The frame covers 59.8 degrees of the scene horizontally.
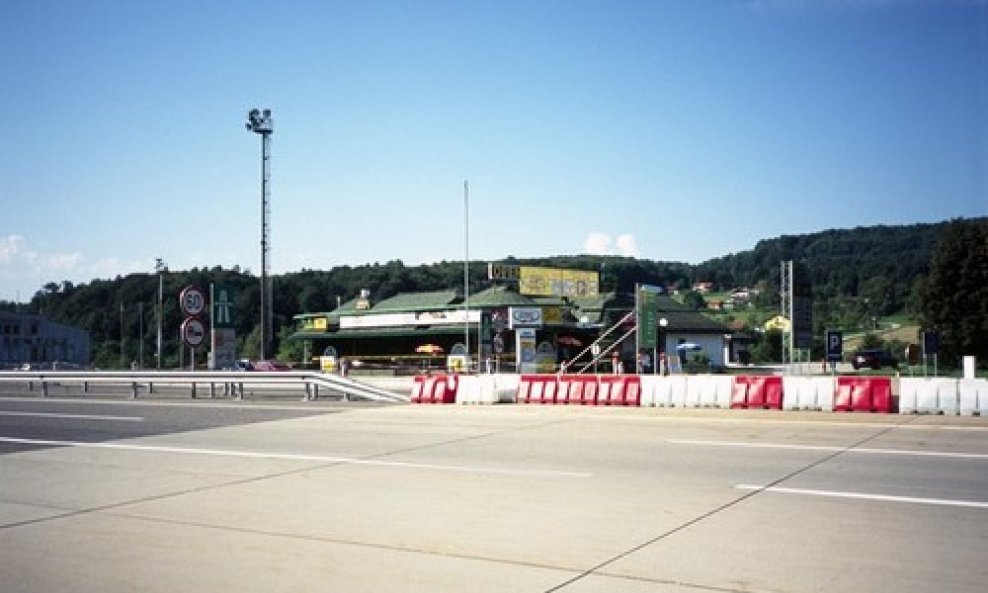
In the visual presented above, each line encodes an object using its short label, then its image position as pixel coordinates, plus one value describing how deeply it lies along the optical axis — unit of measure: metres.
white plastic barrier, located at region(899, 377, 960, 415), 19.78
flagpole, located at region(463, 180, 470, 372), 54.12
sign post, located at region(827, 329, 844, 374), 30.33
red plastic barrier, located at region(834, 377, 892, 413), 20.44
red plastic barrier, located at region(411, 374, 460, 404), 25.69
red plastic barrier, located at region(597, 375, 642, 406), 23.27
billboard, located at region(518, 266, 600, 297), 69.69
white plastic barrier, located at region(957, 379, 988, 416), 19.48
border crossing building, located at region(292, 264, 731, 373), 57.19
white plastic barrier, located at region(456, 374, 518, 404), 25.08
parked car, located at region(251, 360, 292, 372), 49.12
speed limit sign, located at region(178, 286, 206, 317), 28.28
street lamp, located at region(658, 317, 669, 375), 63.24
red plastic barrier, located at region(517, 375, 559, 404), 24.52
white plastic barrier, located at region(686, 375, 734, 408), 22.27
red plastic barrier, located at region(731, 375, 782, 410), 21.61
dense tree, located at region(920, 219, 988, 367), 54.94
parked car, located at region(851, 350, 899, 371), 57.91
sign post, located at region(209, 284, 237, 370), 29.83
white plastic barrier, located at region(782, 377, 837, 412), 20.91
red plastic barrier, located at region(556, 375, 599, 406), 23.89
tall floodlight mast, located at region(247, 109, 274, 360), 48.44
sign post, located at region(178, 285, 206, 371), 27.80
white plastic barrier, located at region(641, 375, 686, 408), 22.78
